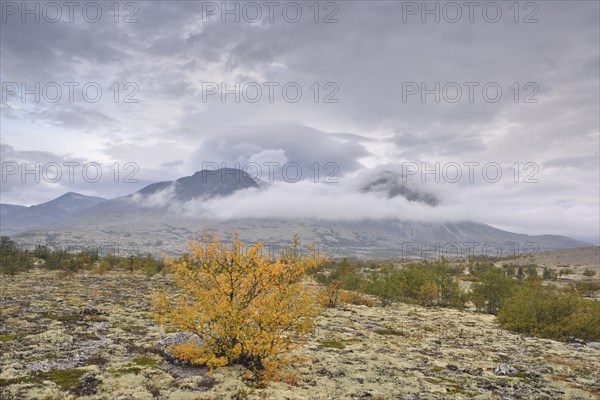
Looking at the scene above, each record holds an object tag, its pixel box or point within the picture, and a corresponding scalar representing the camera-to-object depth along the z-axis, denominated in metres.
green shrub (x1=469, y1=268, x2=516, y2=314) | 36.06
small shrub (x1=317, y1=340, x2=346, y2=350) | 17.97
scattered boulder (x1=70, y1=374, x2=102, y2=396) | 10.60
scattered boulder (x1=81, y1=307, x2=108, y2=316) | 21.47
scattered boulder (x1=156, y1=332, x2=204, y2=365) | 13.76
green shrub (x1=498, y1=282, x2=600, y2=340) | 23.34
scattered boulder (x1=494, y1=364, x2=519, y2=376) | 14.91
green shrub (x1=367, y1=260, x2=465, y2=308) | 38.31
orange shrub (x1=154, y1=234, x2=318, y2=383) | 12.95
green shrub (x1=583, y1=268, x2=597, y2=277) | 66.31
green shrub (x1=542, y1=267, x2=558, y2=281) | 62.85
